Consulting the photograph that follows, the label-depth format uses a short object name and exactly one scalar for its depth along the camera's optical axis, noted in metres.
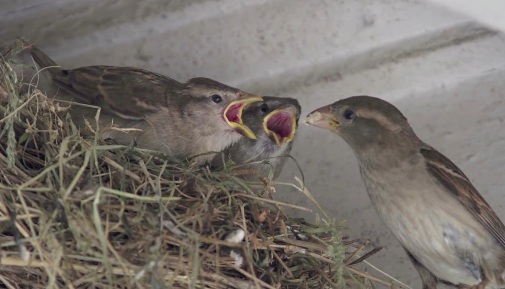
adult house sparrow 5.43
